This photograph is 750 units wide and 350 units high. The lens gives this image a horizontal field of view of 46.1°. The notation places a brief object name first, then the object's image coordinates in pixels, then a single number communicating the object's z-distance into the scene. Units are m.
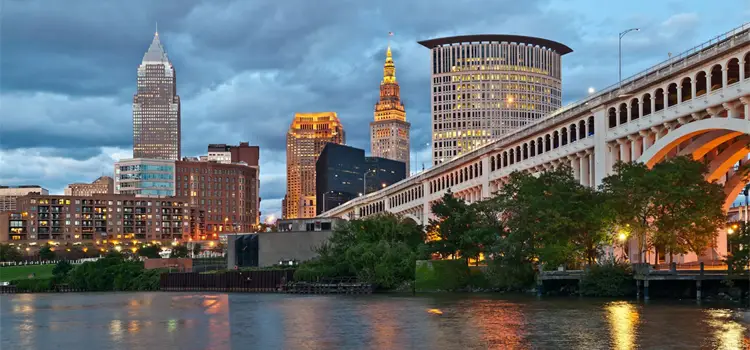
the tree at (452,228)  110.69
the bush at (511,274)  94.94
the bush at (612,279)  82.94
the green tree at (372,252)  112.81
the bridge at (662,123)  76.47
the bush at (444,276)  107.62
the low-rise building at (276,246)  151.25
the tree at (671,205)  79.44
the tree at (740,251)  67.82
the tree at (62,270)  163.91
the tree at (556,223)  87.50
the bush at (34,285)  162.00
